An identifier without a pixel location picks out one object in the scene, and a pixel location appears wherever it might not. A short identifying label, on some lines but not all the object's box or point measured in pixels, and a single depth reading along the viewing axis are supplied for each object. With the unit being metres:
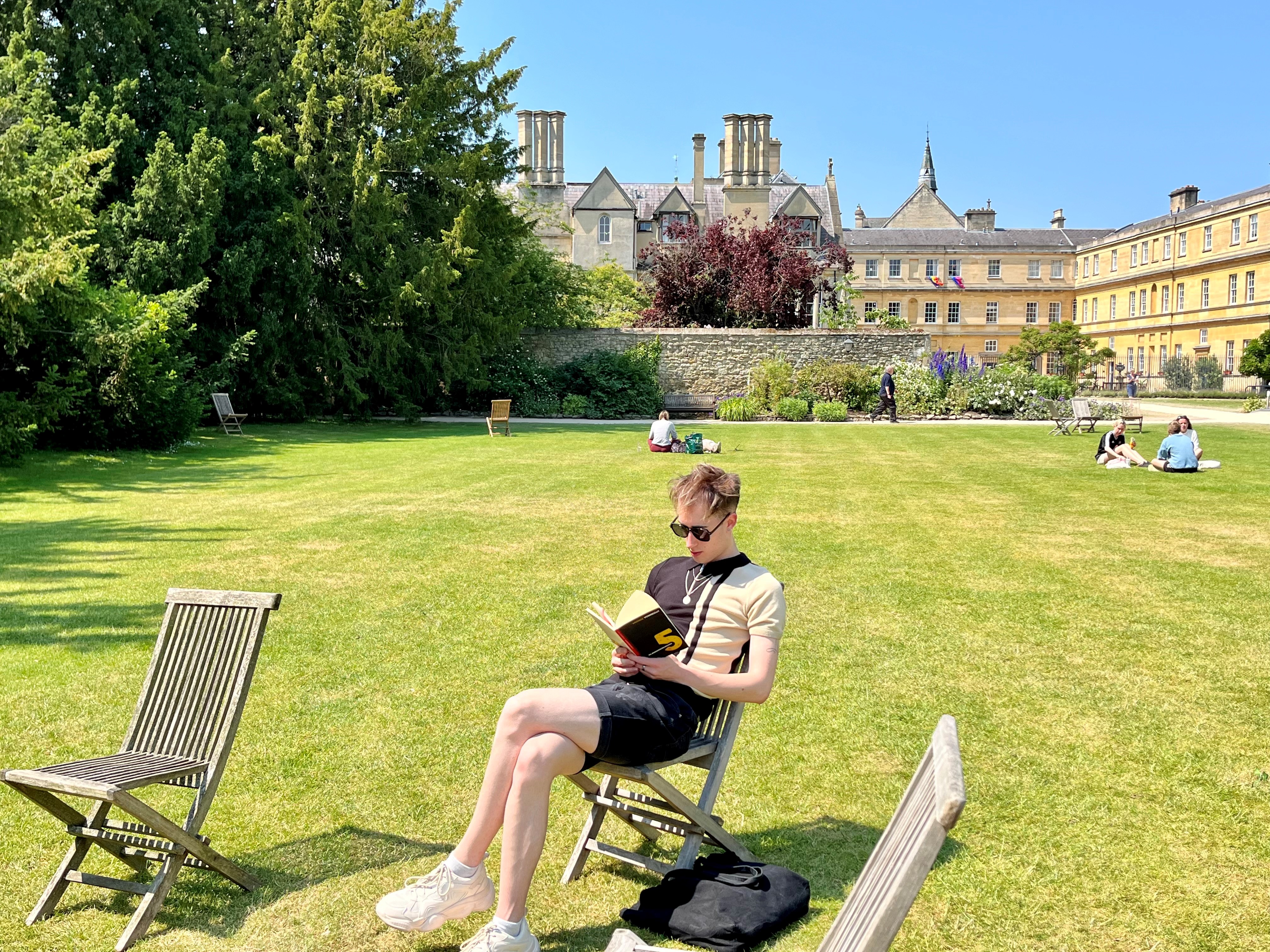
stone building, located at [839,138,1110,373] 82.81
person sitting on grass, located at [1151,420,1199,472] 17.36
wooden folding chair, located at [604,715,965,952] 2.09
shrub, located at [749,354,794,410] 33.72
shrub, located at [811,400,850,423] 31.94
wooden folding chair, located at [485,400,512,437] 25.80
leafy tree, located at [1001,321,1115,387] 63.75
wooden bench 34.78
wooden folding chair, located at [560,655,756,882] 3.87
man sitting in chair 3.45
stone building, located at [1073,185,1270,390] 61.62
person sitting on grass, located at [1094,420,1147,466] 18.44
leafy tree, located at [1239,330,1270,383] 47.16
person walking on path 31.25
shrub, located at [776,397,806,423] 32.00
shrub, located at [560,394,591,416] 33.88
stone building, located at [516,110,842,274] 69.94
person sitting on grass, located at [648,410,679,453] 21.31
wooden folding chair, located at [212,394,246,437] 24.52
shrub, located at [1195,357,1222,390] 55.12
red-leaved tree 37.84
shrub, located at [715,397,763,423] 32.44
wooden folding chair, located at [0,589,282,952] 3.62
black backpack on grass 3.62
